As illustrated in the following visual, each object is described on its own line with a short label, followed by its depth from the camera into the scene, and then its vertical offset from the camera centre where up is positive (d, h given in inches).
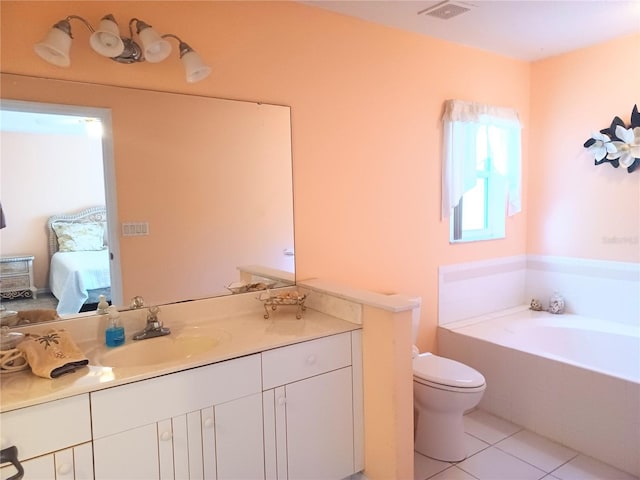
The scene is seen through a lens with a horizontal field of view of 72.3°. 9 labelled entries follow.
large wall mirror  68.2 +3.9
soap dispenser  68.1 -18.9
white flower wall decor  110.6 +14.8
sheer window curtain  115.0 +16.9
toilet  87.3 -40.4
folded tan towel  54.9 -18.5
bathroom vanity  51.2 -27.3
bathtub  87.8 -39.8
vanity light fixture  61.9 +25.1
